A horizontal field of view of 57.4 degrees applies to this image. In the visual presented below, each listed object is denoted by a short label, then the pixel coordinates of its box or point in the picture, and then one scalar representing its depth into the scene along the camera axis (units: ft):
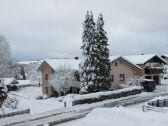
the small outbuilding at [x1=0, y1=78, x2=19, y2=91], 108.67
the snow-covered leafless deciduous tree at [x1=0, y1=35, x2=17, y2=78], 111.56
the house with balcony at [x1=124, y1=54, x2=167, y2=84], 99.18
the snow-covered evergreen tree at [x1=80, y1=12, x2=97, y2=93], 74.55
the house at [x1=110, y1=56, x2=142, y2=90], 90.73
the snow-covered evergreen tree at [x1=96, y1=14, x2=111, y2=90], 75.07
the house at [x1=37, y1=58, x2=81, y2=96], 85.25
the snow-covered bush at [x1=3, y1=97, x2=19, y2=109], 59.32
